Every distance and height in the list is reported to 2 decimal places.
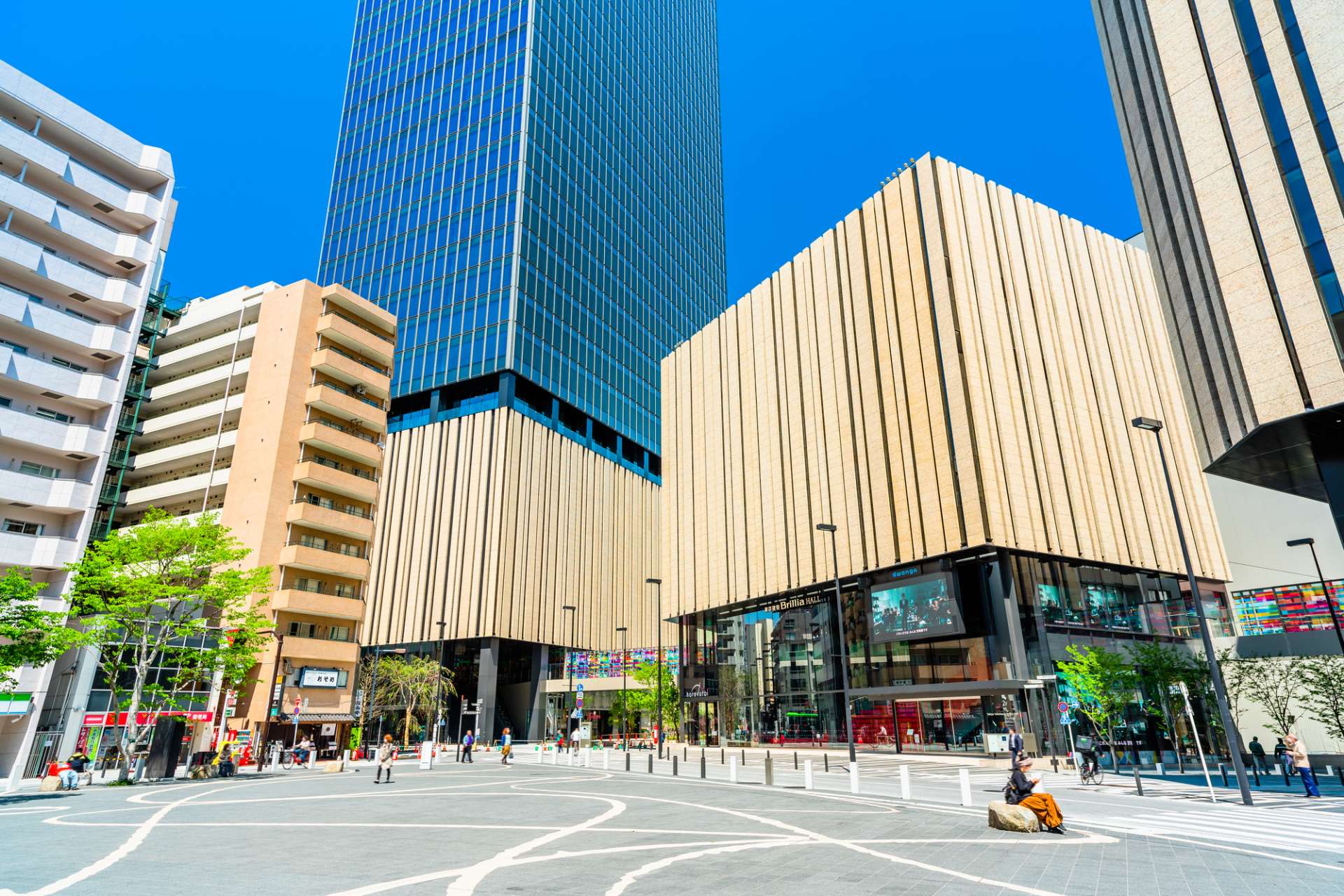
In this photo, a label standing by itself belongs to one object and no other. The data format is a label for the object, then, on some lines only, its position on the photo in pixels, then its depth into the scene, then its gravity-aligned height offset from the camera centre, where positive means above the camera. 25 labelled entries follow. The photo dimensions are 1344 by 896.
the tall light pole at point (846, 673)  29.31 +1.29
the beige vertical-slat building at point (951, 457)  45.44 +16.02
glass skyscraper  80.94 +58.09
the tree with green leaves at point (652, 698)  72.12 +0.18
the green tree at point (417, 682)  66.31 +1.72
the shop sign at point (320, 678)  52.38 +1.76
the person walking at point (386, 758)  29.84 -2.10
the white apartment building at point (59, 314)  43.25 +23.87
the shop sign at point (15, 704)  39.09 +0.22
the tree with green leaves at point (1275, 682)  29.10 +0.33
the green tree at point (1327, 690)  26.91 +0.00
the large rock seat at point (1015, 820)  14.84 -2.43
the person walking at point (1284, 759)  24.62 -2.21
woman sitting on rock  14.86 -2.09
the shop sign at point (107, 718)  40.31 -0.61
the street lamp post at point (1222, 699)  19.45 -0.22
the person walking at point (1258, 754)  27.64 -2.27
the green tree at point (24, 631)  27.38 +3.05
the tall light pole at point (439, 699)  66.25 +0.31
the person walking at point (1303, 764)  21.02 -2.01
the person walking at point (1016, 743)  26.75 -1.71
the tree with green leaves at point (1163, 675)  30.66 +0.69
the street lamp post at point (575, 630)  79.25 +7.24
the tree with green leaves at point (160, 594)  35.03 +5.32
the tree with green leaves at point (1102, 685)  32.06 +0.37
